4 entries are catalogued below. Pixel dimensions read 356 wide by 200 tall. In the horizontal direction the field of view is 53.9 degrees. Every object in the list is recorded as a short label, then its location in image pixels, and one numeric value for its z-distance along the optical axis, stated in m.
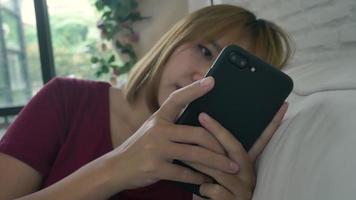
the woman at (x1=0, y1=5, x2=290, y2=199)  0.71
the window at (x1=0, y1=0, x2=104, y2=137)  2.08
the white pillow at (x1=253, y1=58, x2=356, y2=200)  0.32
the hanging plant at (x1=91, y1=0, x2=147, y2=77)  1.85
